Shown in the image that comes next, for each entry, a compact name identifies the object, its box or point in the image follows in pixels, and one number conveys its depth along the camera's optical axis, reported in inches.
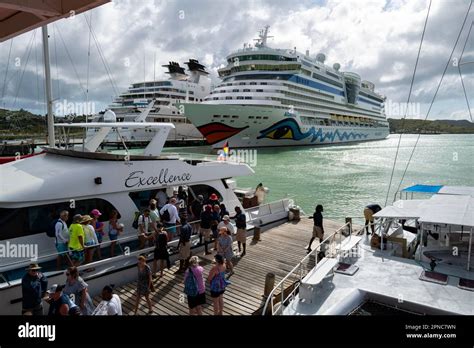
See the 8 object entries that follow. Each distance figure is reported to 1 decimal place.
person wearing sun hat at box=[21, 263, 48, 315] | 209.0
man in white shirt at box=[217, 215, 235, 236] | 339.3
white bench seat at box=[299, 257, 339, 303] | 229.1
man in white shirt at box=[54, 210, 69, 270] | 270.4
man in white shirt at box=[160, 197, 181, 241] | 339.6
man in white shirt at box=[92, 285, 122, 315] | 193.9
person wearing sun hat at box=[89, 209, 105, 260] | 304.3
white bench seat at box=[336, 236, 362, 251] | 297.1
